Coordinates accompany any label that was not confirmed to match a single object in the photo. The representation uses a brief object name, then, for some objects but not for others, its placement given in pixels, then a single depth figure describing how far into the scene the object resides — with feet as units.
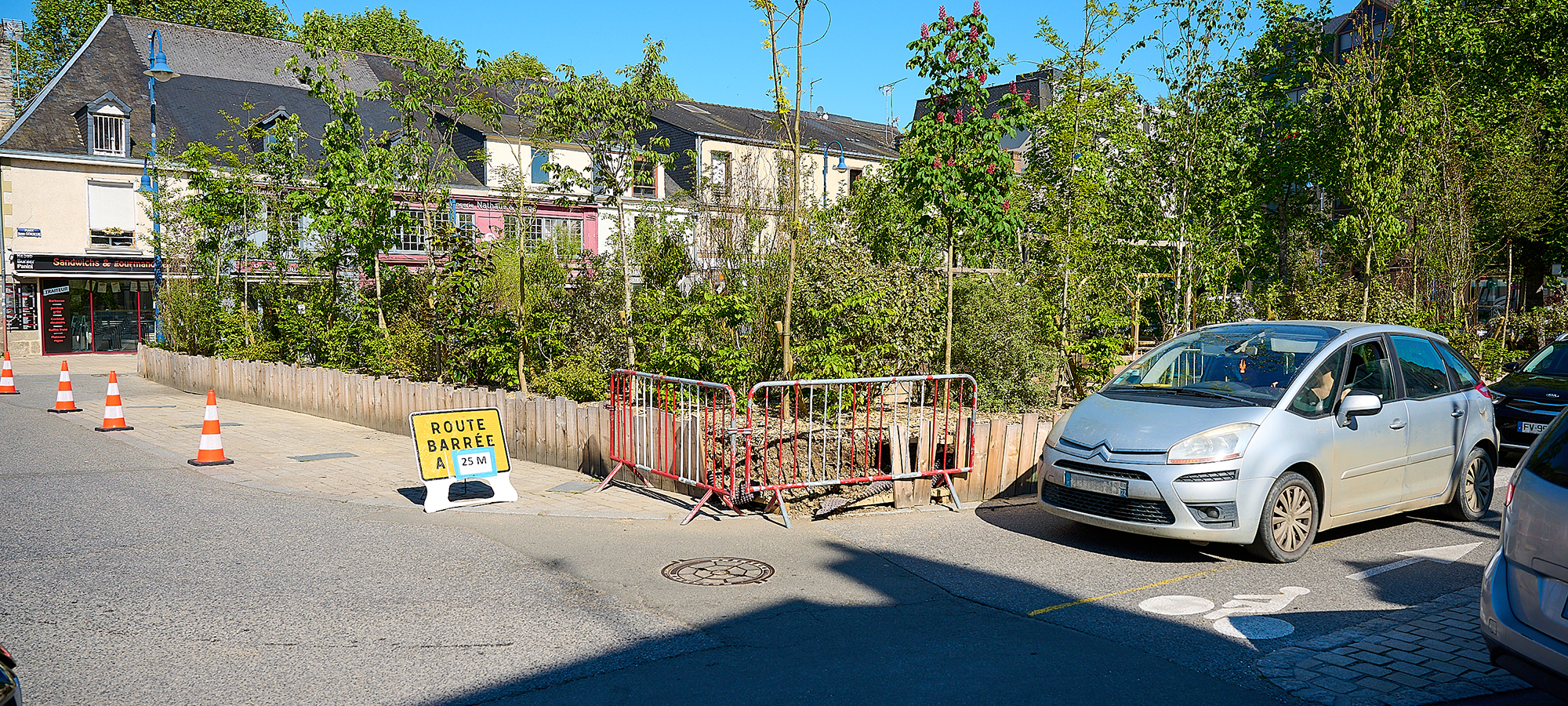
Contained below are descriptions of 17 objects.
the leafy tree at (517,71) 46.88
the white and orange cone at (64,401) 52.70
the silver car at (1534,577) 12.64
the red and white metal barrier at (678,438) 28.58
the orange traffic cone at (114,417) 45.09
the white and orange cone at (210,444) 36.19
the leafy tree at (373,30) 172.55
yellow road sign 29.32
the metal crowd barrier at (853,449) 28.40
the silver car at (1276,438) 22.43
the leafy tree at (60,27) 160.56
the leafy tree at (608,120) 42.45
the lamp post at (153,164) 85.66
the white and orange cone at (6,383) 64.28
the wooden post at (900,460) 29.50
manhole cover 21.77
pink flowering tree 34.94
